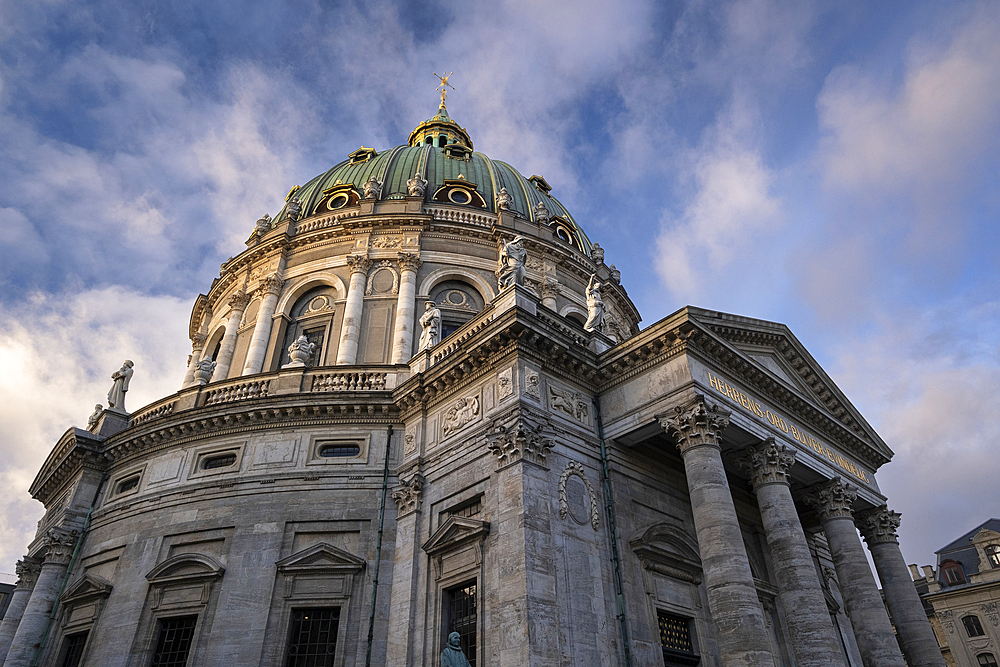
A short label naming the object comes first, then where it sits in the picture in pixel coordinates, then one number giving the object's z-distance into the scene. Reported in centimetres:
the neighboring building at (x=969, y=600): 4484
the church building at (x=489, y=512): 1504
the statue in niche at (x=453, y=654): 1260
